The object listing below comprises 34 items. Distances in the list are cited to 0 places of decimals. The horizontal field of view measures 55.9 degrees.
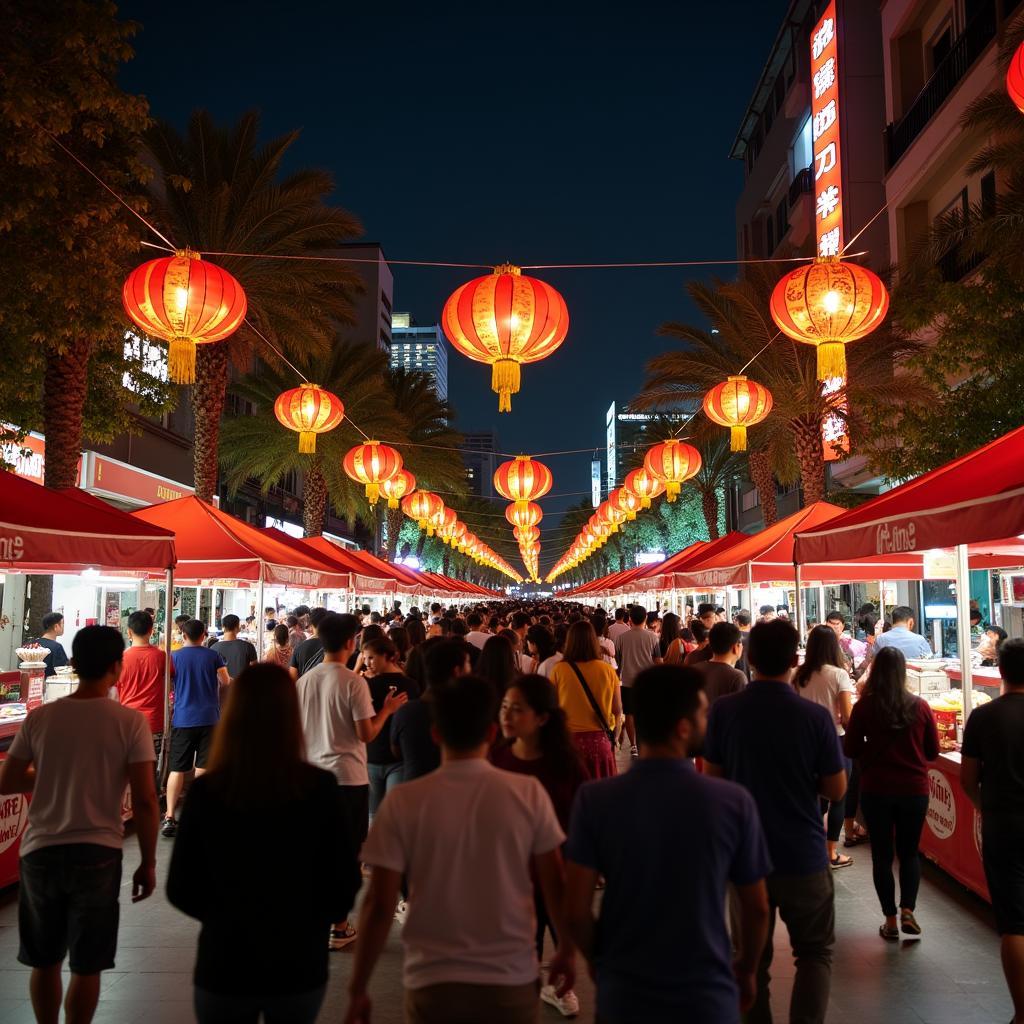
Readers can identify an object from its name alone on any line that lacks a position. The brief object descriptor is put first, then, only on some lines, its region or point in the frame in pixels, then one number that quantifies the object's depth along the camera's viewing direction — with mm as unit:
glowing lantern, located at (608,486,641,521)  27688
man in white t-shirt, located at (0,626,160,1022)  4094
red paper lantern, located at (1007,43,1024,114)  7504
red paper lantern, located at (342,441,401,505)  19156
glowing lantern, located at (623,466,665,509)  23312
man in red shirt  8648
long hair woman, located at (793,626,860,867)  6902
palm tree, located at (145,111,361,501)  18500
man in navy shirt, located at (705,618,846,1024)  4078
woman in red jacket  5863
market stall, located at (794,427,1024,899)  6211
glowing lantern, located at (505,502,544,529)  23375
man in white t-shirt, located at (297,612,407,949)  5848
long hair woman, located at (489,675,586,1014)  4512
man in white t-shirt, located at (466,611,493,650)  12195
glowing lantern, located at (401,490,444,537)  28156
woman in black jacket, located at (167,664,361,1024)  2811
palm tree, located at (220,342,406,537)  27922
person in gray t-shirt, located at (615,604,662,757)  12273
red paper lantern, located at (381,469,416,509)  20516
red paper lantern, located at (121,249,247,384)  9945
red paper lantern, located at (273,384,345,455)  15047
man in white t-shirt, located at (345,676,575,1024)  2715
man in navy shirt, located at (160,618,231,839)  9008
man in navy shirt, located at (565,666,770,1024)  2682
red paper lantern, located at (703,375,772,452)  14867
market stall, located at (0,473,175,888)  6844
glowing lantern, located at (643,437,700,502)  19266
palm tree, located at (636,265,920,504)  19867
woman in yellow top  6941
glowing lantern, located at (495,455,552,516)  21562
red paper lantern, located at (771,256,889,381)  10375
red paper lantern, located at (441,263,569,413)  10039
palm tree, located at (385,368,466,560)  36281
